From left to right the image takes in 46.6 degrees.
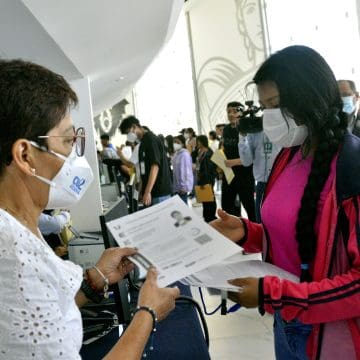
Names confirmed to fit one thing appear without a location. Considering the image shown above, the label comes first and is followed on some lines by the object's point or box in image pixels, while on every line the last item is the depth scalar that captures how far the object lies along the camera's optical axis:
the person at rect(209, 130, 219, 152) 9.58
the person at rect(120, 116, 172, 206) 4.12
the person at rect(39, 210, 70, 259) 2.46
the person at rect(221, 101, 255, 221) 4.13
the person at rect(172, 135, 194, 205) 6.25
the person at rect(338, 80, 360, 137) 2.44
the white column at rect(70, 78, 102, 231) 3.99
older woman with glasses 0.70
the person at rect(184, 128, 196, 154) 10.16
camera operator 3.15
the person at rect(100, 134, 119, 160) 7.66
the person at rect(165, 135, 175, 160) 9.51
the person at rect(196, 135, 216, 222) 5.52
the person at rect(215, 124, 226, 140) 9.01
